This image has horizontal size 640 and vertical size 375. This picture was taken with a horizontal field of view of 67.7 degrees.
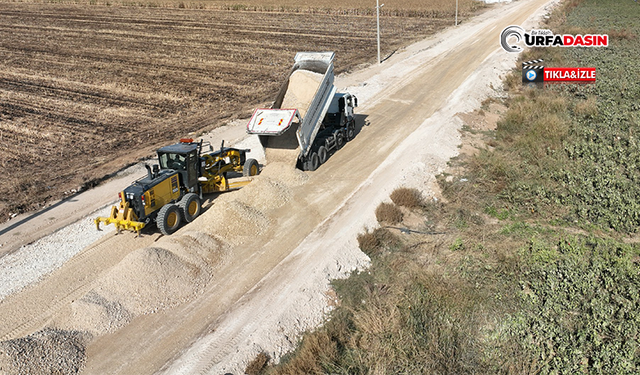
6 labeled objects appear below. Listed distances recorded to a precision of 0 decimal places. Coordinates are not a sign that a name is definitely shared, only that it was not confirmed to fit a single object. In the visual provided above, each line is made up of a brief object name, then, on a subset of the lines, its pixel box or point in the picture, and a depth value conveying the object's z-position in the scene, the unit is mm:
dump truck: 18469
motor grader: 14516
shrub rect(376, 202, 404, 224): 15531
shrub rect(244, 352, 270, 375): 10127
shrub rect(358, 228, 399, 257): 14148
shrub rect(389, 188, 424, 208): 16375
